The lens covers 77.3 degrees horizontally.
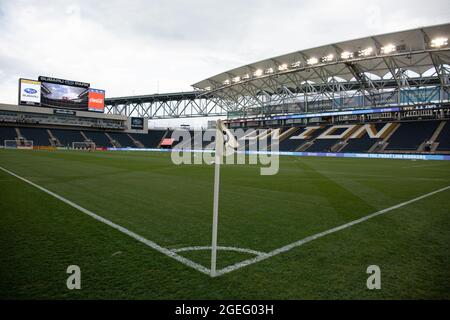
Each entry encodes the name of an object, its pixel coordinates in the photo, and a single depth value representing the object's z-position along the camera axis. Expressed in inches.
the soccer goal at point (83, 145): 2421.3
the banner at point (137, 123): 3048.7
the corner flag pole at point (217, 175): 114.6
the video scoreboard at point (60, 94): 2194.9
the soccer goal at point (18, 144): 2092.5
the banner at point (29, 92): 2155.4
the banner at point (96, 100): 2509.8
